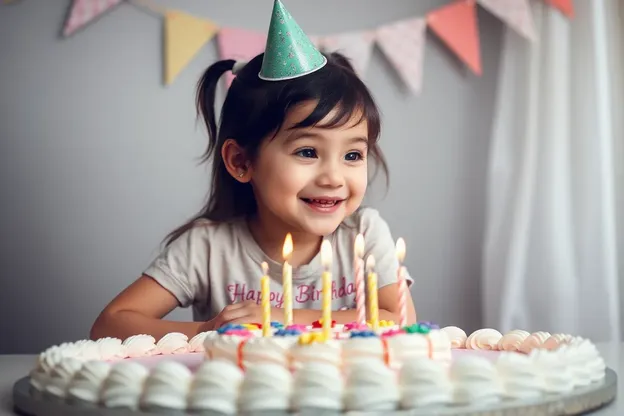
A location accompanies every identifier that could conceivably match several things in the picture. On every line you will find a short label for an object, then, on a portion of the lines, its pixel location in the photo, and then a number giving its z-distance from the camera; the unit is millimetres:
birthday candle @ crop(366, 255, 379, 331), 1136
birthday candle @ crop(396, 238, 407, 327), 1074
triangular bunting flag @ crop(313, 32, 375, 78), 2742
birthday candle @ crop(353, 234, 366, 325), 1155
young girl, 1622
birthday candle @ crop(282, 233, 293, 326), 1128
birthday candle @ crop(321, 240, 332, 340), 1038
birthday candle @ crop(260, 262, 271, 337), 1084
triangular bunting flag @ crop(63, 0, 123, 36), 2629
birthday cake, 818
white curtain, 2496
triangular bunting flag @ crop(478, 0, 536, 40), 2652
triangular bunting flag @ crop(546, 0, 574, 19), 2564
